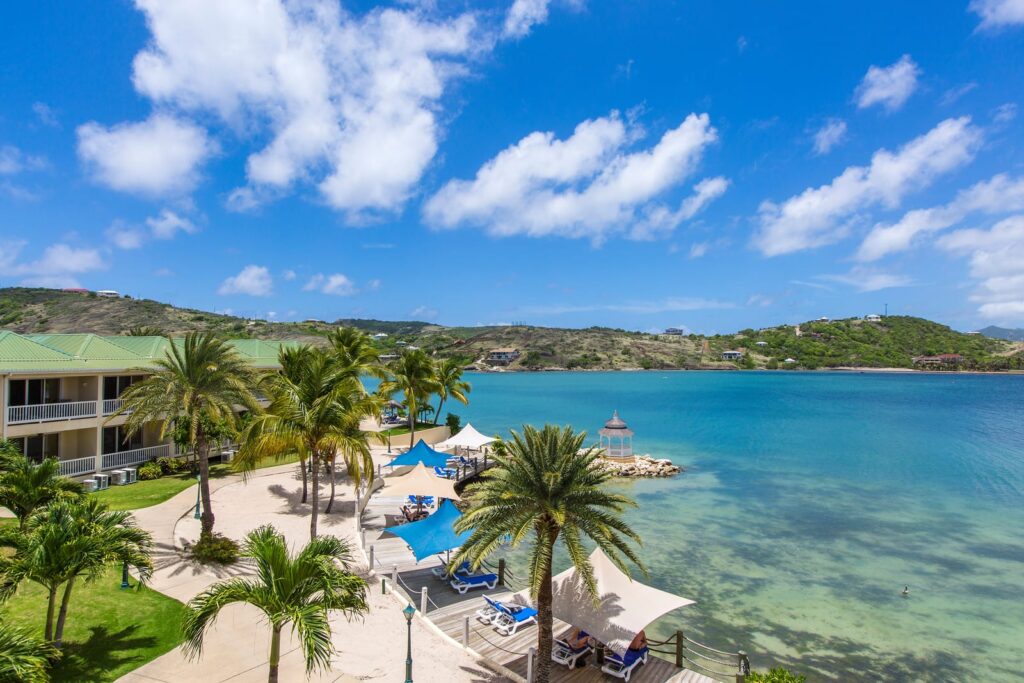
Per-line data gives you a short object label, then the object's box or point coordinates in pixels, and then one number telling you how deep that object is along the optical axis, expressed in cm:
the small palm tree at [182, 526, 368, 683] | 799
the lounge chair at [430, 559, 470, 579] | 1772
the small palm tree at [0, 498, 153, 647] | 920
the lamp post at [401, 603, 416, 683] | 1093
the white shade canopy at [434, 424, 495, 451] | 3566
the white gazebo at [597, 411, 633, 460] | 4388
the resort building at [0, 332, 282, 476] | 2288
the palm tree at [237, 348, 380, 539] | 1794
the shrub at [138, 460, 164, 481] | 2670
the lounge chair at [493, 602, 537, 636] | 1430
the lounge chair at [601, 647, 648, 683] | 1246
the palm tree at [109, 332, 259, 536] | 1716
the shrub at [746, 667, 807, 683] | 1061
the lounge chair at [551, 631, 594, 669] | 1307
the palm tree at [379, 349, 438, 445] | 4053
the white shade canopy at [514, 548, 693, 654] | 1254
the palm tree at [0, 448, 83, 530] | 1220
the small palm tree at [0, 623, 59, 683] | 632
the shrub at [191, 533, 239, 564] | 1667
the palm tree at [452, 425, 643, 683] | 1156
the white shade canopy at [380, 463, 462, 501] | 2119
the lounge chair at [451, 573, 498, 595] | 1684
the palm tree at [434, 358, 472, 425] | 4678
